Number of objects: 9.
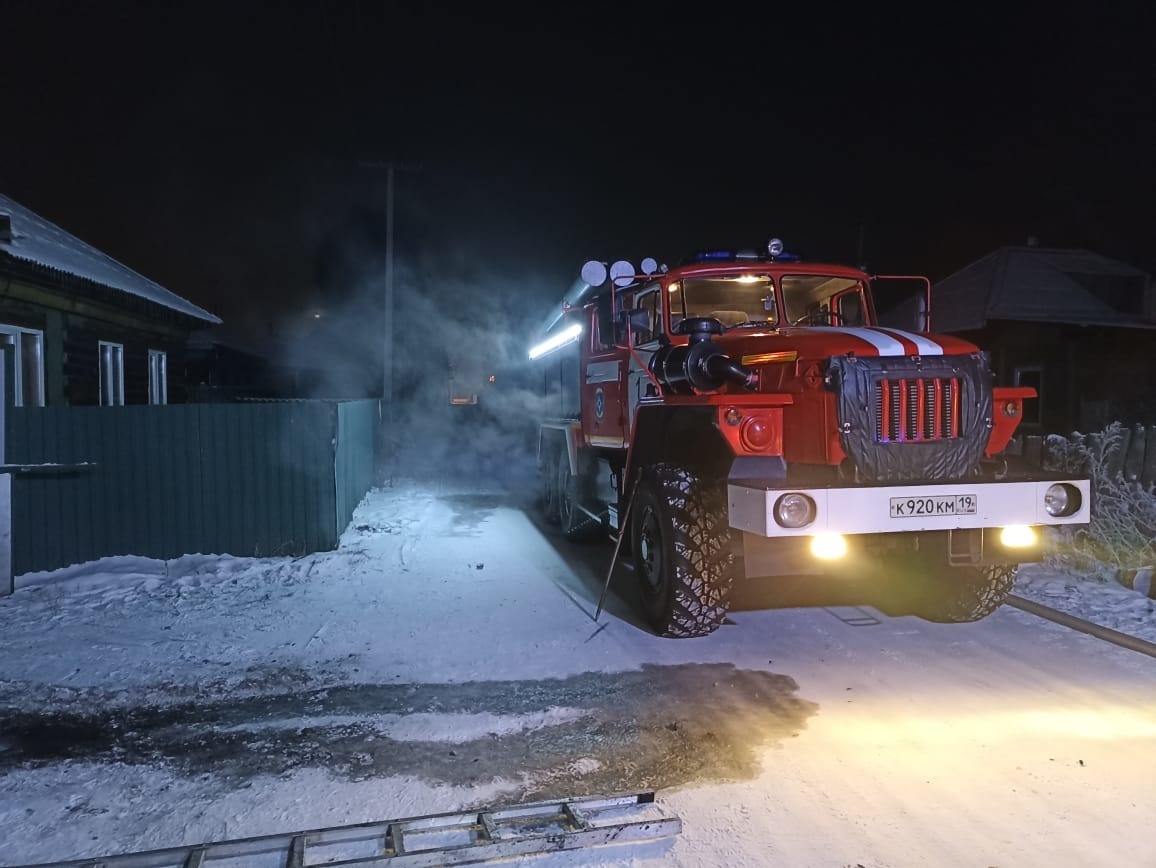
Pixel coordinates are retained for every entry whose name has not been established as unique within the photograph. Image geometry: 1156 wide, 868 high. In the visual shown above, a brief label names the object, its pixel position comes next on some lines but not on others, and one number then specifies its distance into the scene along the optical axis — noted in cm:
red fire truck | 492
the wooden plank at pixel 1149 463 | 789
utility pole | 2103
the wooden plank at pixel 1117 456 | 813
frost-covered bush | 736
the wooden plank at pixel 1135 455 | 799
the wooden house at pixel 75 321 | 1027
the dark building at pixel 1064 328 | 1908
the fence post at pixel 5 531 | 733
